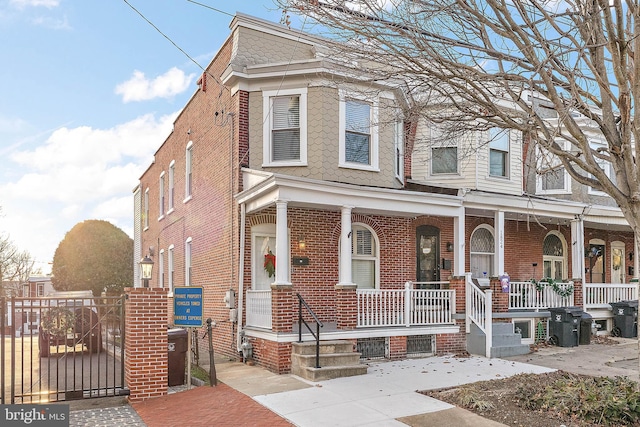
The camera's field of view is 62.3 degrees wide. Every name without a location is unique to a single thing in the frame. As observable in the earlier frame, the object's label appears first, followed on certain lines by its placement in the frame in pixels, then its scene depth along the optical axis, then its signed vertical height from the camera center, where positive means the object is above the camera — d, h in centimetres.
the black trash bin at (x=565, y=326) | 1387 -216
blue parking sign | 948 -112
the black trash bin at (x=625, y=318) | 1581 -223
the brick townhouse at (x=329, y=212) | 1155 +84
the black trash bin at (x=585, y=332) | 1427 -236
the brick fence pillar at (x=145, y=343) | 877 -164
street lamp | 1085 -45
